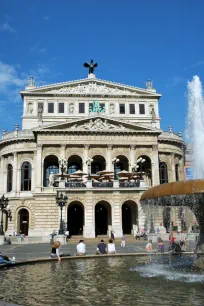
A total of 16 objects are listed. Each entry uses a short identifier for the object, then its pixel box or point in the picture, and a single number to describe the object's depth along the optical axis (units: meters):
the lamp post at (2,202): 37.43
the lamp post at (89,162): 47.16
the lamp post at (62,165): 45.50
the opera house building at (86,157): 44.59
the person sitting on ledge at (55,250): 18.59
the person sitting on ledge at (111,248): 21.09
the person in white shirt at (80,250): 20.61
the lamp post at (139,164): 47.13
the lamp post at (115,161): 46.29
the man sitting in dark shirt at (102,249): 21.52
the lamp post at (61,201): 35.78
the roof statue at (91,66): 60.72
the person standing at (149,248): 21.06
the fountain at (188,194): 11.75
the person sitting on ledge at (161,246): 21.41
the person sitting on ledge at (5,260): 16.36
